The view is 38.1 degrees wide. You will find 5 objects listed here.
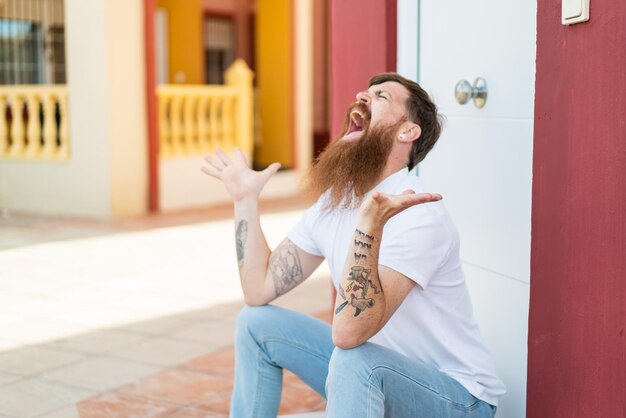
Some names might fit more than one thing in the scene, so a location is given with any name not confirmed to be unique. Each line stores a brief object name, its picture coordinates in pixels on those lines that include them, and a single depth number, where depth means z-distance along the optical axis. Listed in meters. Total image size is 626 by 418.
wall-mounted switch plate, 1.89
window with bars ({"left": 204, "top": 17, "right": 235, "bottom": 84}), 13.09
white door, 2.45
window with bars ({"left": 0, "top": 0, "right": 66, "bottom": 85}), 11.66
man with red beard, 2.06
